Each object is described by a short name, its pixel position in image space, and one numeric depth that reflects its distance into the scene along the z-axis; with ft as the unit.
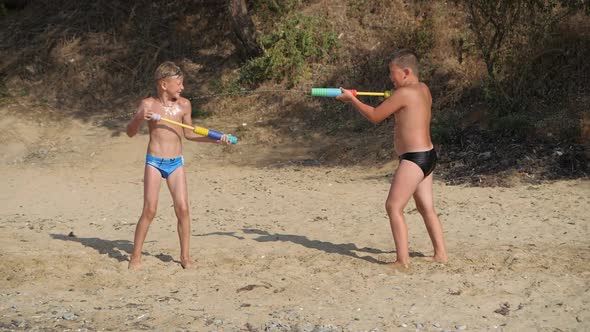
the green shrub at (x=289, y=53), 80.81
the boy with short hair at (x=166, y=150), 36.54
